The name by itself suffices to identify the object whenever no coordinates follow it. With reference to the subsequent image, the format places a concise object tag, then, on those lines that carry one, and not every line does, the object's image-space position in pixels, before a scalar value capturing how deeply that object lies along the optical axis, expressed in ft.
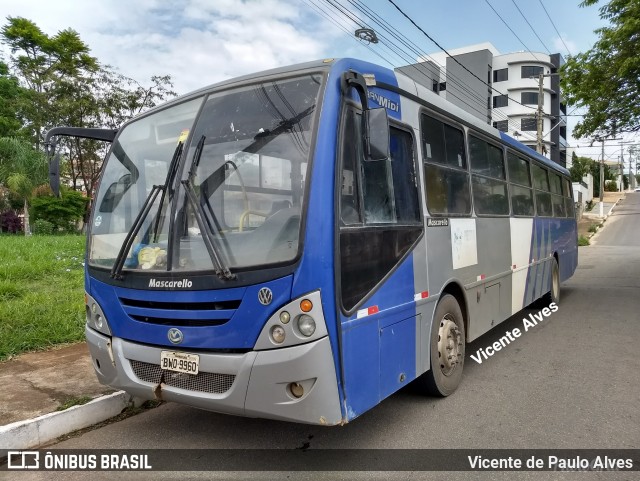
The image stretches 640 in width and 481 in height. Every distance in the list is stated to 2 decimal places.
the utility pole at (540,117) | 72.84
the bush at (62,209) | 75.97
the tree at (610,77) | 33.22
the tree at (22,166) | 68.69
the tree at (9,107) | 89.34
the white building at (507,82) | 153.38
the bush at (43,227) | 76.89
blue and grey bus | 9.49
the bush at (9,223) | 92.27
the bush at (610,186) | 267.80
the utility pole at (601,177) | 171.88
